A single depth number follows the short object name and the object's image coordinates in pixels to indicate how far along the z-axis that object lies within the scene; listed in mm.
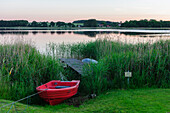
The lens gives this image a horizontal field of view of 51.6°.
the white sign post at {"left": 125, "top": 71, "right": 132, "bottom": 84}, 6645
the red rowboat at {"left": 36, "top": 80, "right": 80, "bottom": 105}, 5847
